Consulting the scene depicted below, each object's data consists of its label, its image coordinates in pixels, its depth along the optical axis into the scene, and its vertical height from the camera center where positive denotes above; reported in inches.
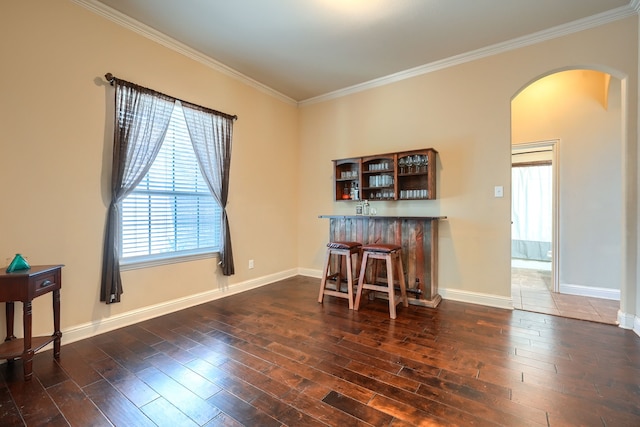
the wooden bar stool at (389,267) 112.3 -23.8
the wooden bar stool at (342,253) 121.3 -21.2
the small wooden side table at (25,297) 69.6 -20.7
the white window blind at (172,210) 106.6 +0.5
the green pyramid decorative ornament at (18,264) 72.2 -13.3
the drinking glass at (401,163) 137.7 +22.1
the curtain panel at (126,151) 97.0 +21.5
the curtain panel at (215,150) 123.3 +27.0
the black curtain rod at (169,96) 97.3 +45.0
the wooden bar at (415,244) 123.3 -15.2
